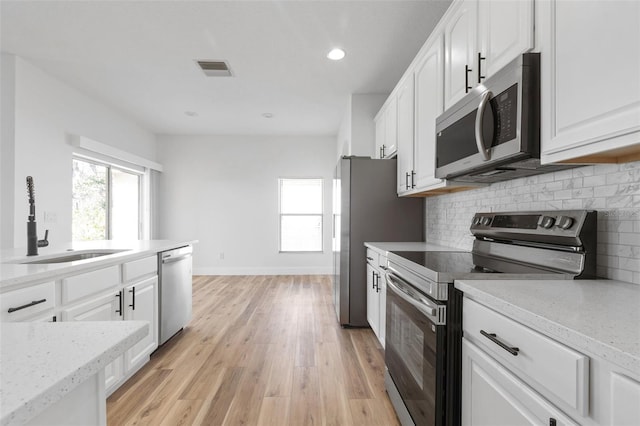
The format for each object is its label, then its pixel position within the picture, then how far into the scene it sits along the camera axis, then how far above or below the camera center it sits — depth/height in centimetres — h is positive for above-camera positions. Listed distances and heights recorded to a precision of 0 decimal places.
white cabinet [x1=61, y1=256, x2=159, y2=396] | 171 -56
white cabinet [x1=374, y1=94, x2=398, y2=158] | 301 +89
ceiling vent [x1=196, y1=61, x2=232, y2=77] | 318 +152
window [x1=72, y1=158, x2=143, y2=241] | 414 +17
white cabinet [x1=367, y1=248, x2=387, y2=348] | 241 -66
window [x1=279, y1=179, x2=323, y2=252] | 600 -2
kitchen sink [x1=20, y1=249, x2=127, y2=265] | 199 -30
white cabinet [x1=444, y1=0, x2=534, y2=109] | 125 +82
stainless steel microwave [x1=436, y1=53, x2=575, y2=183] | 121 +39
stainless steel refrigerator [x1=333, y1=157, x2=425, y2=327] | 305 +5
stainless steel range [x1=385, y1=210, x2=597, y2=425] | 120 -30
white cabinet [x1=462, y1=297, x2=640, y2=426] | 62 -40
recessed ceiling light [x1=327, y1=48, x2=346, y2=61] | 291 +151
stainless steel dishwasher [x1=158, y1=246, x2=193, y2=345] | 259 -68
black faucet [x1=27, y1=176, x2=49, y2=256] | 194 -11
